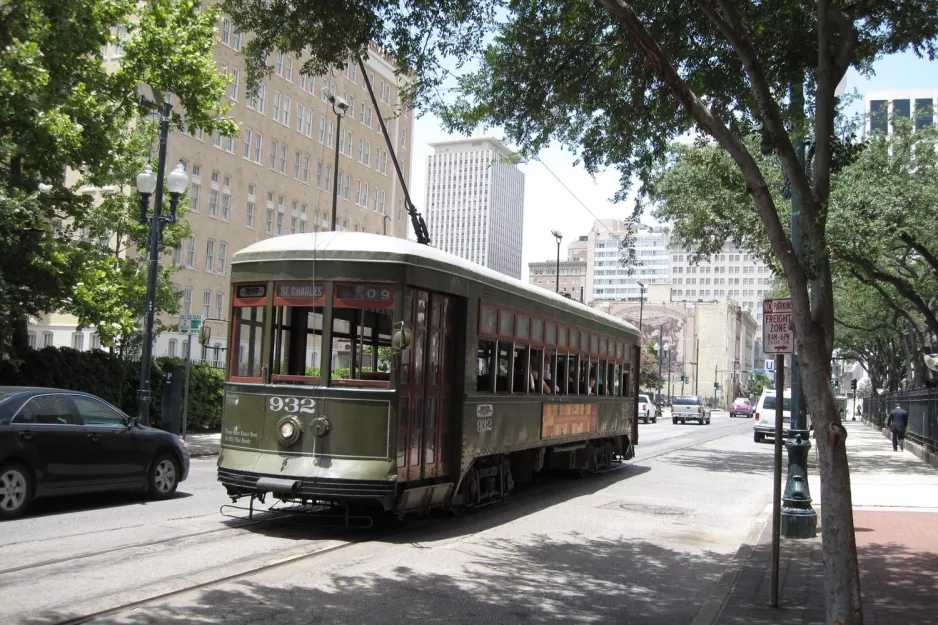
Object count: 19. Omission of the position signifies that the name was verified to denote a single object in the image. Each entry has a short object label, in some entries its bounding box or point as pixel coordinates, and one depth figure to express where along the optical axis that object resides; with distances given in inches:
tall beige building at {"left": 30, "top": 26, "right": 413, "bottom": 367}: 1900.8
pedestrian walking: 1226.6
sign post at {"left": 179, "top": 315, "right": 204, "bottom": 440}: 743.1
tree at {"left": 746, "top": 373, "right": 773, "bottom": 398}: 5218.0
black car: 399.5
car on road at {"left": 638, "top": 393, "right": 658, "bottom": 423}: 2062.0
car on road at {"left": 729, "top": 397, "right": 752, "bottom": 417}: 3157.0
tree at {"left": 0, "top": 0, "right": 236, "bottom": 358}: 686.5
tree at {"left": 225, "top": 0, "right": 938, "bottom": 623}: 271.0
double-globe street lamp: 698.8
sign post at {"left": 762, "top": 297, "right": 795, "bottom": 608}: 291.4
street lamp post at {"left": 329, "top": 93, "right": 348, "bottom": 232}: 784.4
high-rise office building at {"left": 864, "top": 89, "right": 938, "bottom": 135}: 3444.9
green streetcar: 383.9
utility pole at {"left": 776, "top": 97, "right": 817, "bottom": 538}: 450.0
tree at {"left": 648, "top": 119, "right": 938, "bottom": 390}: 849.5
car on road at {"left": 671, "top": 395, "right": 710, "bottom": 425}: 2175.2
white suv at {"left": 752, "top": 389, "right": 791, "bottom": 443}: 1348.4
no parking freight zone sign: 346.9
